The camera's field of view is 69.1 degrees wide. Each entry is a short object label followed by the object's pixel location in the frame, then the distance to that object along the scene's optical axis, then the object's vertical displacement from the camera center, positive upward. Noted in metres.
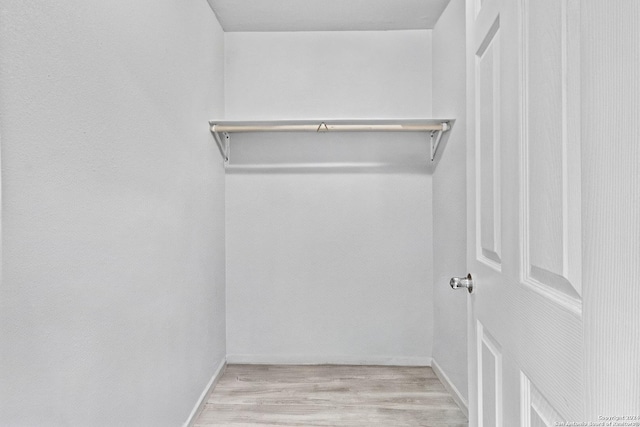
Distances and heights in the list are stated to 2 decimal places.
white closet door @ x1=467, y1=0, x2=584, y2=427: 0.68 -0.01
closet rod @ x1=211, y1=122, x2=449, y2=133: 2.89 +0.53
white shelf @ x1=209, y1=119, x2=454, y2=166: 2.82 +0.54
